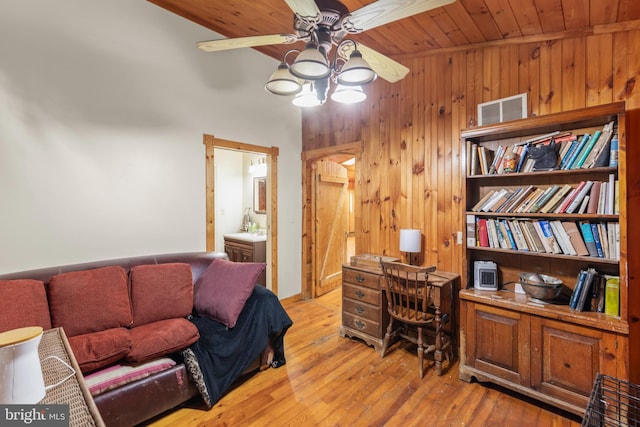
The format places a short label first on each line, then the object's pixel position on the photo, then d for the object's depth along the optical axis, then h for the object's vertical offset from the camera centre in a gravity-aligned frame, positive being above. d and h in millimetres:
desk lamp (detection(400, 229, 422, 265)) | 2840 -294
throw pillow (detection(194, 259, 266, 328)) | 2320 -652
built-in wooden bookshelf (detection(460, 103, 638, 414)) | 1832 -316
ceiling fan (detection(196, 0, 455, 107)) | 1448 +966
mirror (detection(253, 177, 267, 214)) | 5195 +291
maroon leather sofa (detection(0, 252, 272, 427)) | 1725 -1128
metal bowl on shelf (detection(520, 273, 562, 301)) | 2066 -537
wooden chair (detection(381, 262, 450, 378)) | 2419 -812
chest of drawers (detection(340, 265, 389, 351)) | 2820 -937
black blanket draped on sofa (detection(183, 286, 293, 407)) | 2041 -990
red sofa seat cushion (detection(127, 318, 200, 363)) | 1892 -850
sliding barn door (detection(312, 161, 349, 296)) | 4367 -206
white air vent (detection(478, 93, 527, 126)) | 2400 +836
